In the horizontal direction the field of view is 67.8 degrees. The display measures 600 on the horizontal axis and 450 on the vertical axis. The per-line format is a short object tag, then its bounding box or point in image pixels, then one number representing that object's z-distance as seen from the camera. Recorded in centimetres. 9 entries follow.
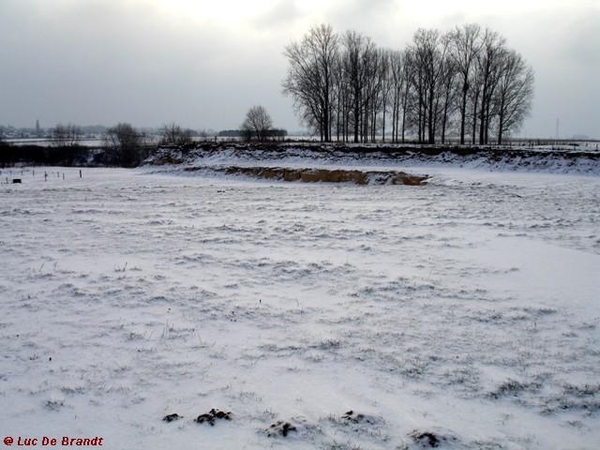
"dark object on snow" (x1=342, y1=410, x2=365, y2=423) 480
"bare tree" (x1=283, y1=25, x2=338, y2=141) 5934
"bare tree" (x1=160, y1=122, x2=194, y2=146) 10425
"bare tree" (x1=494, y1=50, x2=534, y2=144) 5675
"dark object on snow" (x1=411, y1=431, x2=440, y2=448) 444
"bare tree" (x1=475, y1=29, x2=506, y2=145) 5531
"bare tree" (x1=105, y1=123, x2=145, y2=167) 9272
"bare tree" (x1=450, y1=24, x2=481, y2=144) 5643
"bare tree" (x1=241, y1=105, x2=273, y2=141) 7394
